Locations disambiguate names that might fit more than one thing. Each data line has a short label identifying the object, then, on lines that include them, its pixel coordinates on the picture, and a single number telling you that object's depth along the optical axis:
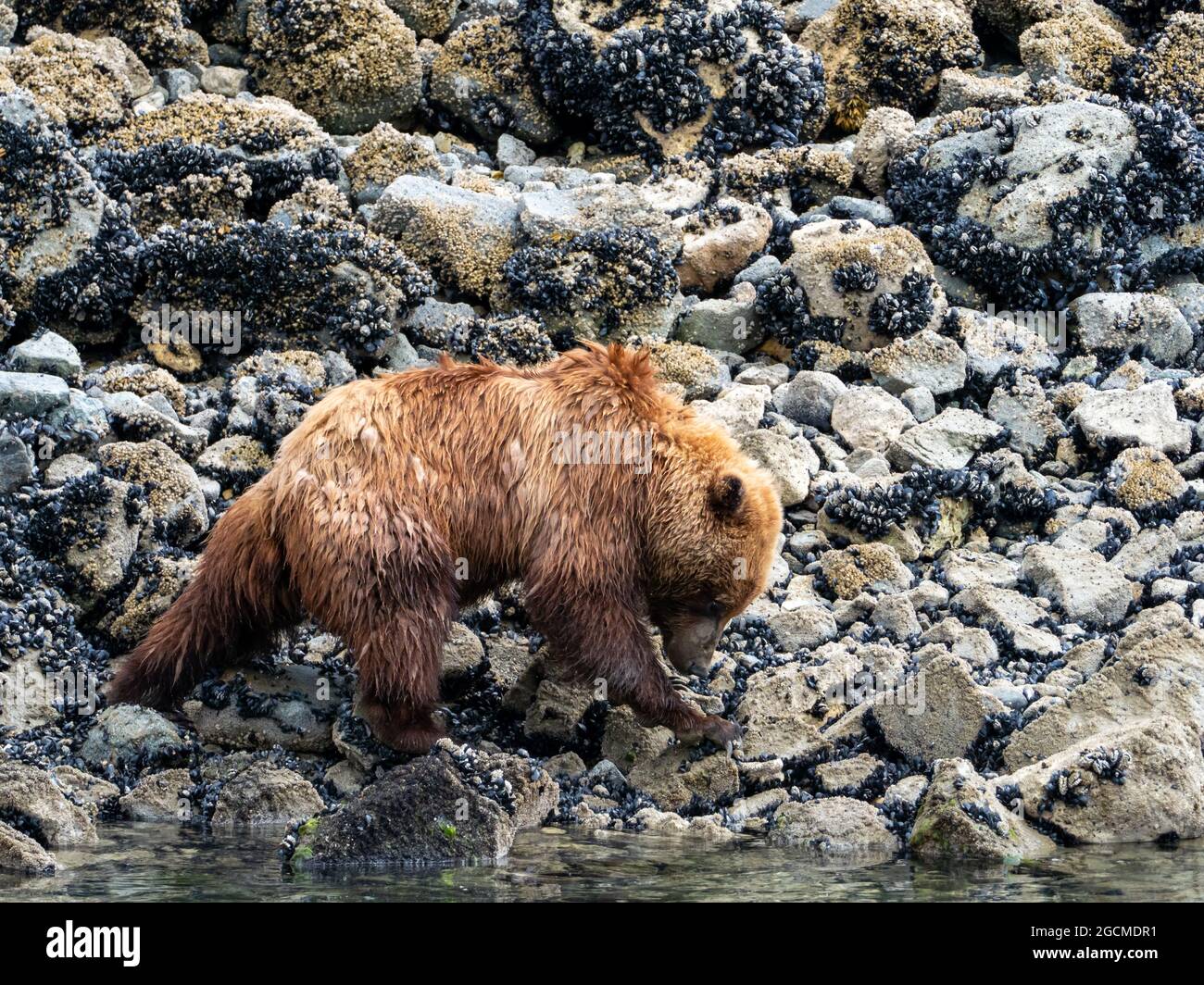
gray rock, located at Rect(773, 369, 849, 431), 12.35
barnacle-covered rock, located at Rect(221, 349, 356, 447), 11.48
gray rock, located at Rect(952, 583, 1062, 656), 9.92
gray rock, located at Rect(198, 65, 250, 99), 16.02
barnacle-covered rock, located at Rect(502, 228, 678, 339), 13.09
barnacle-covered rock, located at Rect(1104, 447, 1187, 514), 11.36
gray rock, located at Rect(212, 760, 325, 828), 8.76
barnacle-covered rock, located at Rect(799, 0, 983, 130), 16.25
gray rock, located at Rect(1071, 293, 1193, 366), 13.28
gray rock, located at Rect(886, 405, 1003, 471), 11.85
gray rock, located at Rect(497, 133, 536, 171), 15.70
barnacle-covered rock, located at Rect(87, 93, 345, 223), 13.60
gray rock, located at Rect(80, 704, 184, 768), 9.19
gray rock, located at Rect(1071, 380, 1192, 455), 11.92
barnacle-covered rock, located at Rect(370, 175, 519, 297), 13.41
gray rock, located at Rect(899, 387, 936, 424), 12.42
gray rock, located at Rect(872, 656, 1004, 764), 8.94
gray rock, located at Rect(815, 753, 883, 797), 8.88
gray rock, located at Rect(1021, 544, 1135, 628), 10.35
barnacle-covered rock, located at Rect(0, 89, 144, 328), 12.56
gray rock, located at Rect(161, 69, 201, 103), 15.56
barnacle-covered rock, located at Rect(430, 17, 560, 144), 15.99
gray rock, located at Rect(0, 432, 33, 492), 10.33
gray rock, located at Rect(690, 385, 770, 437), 11.75
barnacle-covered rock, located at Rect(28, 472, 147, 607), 10.11
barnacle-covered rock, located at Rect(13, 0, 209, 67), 15.73
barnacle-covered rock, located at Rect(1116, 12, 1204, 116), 15.73
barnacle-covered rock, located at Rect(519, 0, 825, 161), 15.41
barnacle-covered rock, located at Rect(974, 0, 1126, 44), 17.00
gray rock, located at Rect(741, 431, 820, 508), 11.27
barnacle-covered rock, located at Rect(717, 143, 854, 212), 14.70
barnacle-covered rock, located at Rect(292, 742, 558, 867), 7.85
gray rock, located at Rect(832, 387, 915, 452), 12.10
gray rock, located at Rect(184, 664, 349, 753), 9.49
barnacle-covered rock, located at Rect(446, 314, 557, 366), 12.70
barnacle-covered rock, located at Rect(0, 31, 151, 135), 14.43
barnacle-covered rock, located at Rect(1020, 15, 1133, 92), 16.27
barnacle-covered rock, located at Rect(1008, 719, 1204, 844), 8.20
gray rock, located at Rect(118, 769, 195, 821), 8.80
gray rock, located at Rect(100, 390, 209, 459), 11.12
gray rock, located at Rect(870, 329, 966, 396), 12.61
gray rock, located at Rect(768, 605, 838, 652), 10.16
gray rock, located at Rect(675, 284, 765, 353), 13.34
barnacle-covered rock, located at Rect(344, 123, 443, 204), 14.39
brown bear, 8.81
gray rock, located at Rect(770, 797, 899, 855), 8.27
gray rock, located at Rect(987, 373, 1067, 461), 12.22
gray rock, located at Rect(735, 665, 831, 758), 9.26
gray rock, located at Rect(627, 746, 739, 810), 9.05
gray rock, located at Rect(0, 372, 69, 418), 10.70
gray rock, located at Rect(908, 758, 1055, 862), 7.92
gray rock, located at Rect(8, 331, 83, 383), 11.55
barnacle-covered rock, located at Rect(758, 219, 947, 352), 13.07
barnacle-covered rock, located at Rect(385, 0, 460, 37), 16.86
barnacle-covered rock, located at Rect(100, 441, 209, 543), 10.59
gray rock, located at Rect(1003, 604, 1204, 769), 8.79
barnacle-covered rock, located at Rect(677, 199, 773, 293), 13.81
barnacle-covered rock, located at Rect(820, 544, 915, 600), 10.72
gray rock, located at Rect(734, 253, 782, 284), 13.66
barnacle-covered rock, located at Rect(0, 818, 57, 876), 7.50
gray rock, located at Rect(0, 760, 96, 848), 8.05
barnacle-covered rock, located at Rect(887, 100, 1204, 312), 13.83
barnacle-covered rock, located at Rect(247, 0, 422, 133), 15.77
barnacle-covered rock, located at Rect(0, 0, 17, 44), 15.34
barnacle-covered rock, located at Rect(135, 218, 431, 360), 12.72
